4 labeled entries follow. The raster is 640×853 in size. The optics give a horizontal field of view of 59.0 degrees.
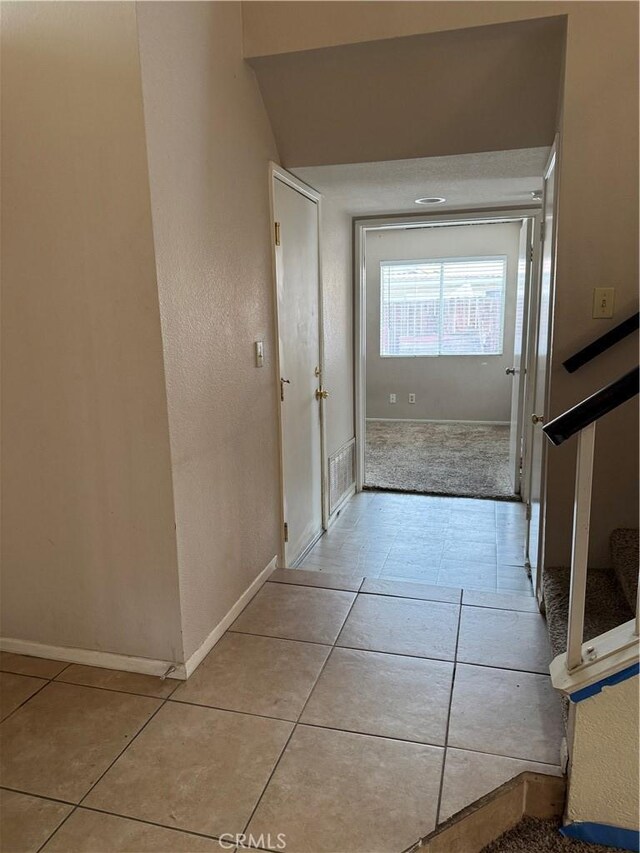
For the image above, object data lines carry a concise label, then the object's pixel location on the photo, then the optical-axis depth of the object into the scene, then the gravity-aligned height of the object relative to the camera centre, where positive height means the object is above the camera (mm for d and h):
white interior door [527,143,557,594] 2338 -199
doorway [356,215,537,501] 6711 -118
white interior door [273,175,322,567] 2852 -176
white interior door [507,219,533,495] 3957 -354
